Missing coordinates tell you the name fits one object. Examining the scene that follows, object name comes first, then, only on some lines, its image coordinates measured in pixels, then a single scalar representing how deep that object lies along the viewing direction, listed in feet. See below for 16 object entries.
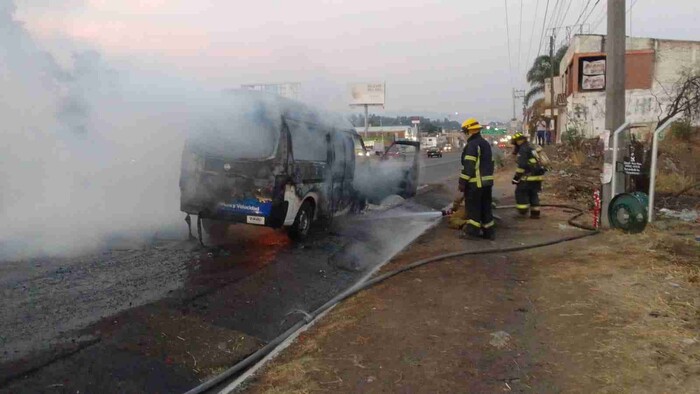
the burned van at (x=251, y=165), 26.53
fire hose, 13.29
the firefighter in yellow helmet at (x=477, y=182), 28.40
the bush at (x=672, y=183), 43.27
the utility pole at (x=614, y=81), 29.25
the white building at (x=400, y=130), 250.16
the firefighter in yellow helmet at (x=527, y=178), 35.35
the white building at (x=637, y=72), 103.65
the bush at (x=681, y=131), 72.90
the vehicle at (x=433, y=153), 181.46
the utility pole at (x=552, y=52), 155.22
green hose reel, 27.86
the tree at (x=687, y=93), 36.01
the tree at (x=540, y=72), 180.24
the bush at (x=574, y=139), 82.03
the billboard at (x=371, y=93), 198.49
